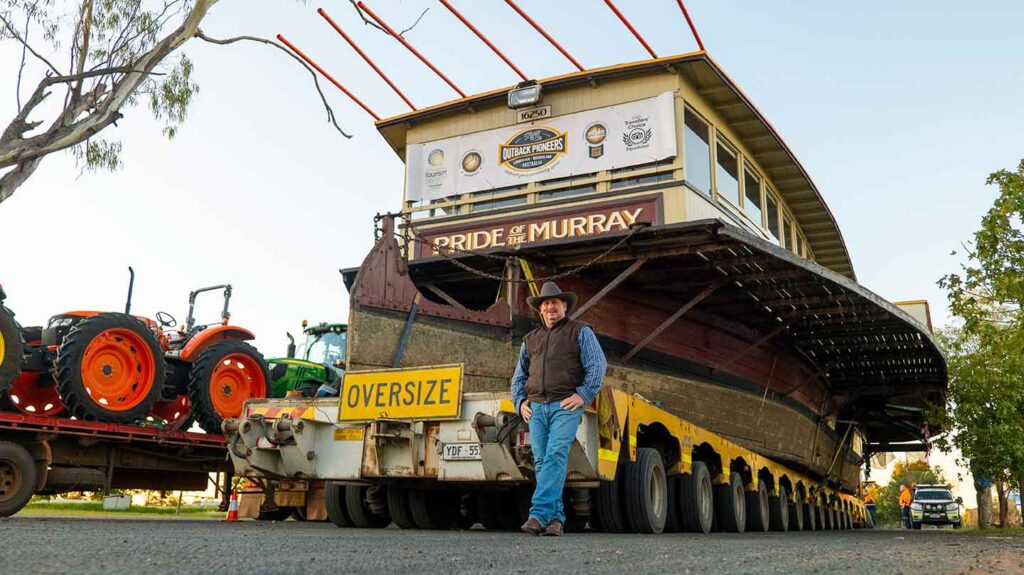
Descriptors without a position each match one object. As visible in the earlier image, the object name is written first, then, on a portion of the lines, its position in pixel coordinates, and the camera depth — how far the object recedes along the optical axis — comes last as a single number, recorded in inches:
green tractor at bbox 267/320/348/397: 494.0
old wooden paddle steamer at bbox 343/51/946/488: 392.5
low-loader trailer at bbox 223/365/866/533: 255.9
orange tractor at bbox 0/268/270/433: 349.1
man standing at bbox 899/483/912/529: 1291.8
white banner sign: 474.6
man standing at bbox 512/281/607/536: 229.5
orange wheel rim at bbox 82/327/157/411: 355.6
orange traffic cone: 451.2
